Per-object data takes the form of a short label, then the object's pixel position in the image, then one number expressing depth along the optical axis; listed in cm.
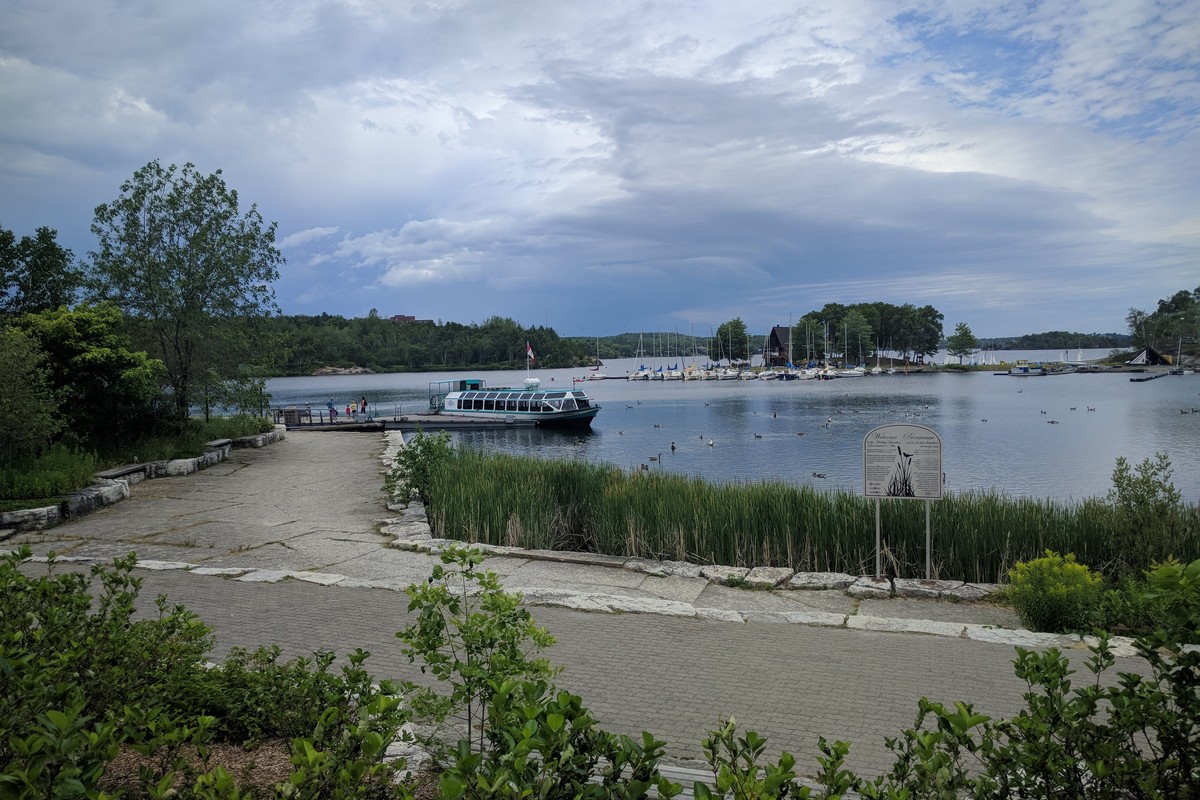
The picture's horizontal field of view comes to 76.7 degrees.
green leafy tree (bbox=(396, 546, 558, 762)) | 325
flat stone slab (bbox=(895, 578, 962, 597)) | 757
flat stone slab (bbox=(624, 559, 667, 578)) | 848
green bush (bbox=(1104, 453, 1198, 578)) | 851
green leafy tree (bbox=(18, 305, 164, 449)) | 1512
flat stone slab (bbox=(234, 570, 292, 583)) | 776
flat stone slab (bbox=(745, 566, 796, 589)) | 796
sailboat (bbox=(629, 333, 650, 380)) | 14538
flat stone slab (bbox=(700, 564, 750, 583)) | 811
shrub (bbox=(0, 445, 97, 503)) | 1178
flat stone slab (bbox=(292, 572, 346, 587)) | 763
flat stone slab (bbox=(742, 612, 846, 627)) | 634
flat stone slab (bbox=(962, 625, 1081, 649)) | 574
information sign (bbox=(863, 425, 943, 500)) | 827
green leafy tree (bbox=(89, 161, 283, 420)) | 1916
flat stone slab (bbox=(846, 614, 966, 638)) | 611
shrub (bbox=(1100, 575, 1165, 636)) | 606
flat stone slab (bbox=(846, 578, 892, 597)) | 762
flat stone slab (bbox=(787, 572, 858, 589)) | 791
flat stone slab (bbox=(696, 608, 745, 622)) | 645
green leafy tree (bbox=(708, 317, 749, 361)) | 16675
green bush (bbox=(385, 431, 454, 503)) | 1274
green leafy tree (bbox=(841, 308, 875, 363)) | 14362
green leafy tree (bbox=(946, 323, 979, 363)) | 15600
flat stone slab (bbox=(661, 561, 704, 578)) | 840
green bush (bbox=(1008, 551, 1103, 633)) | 637
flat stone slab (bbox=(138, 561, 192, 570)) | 829
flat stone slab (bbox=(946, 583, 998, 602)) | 749
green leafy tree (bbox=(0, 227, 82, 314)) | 1966
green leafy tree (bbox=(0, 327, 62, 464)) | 1206
